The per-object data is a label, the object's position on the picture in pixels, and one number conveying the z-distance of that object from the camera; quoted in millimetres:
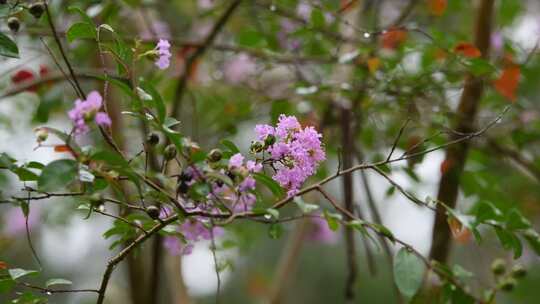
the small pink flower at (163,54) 2103
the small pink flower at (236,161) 2031
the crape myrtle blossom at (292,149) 2084
